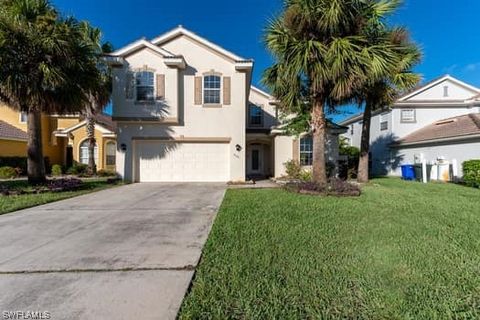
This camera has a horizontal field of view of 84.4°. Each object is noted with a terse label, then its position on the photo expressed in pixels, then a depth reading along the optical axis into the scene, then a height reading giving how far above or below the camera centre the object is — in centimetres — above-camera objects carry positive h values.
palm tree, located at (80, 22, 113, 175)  1528 +384
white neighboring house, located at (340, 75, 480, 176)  1845 +297
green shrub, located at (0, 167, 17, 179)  1650 -87
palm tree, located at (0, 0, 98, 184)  966 +380
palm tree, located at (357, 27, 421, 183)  1167 +357
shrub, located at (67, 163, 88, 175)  1950 -83
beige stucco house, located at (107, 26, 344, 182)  1416 +264
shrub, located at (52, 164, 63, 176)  1914 -81
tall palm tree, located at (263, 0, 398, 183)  935 +395
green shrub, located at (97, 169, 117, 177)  1880 -103
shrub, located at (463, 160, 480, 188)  1228 -73
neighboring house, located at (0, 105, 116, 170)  1948 +154
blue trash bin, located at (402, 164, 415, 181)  1691 -92
